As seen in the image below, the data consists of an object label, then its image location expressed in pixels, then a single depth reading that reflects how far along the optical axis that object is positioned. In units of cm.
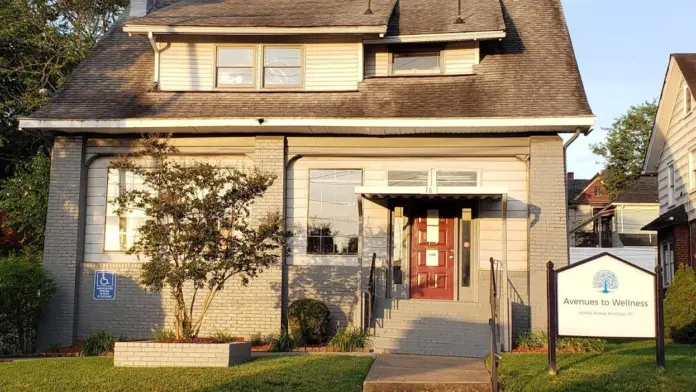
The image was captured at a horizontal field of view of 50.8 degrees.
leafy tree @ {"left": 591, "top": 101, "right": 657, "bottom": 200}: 4975
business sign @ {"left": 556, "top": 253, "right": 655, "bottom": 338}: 988
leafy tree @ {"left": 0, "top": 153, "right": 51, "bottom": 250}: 2103
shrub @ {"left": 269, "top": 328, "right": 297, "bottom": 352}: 1423
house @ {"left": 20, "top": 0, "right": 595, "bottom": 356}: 1495
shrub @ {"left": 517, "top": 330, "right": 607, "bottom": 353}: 1326
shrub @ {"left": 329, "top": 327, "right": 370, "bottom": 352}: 1388
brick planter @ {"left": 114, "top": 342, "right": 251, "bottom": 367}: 1091
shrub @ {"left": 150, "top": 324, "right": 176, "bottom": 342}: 1468
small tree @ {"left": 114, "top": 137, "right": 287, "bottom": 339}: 1139
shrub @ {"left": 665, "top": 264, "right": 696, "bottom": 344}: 1664
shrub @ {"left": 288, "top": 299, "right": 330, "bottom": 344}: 1459
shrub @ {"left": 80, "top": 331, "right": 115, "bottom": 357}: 1441
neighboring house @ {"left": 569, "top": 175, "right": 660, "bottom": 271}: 4378
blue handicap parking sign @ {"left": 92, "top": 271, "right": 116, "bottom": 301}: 1577
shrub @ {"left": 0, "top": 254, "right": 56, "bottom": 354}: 1425
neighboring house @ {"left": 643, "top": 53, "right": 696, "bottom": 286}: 2122
